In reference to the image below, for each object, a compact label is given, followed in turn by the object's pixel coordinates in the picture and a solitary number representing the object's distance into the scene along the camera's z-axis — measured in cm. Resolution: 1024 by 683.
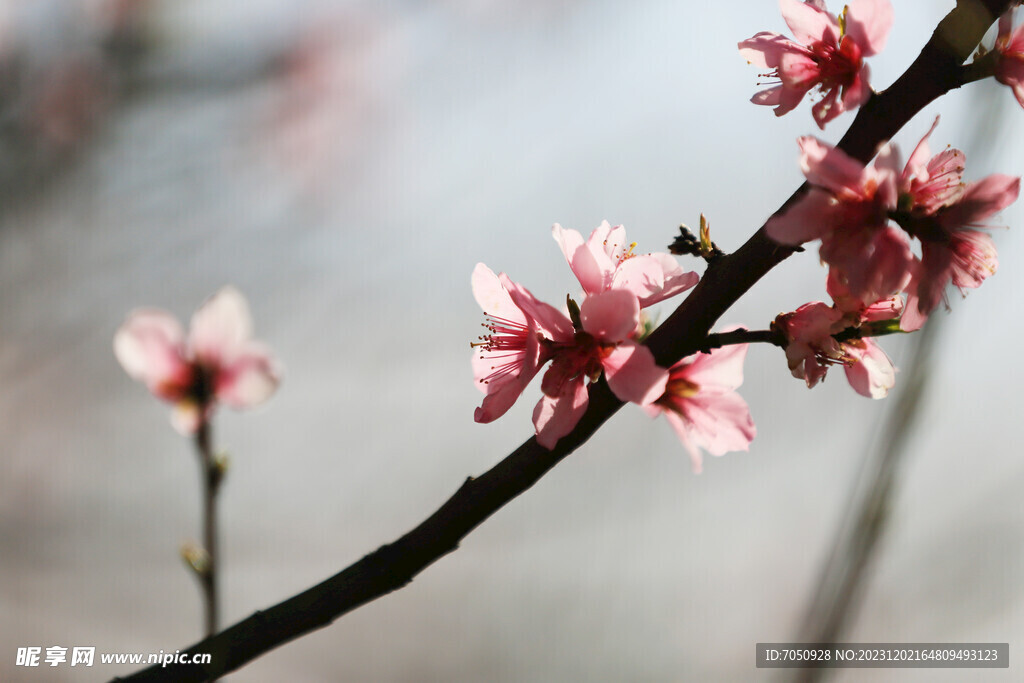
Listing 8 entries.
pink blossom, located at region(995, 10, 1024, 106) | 83
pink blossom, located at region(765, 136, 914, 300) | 81
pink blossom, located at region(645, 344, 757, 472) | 85
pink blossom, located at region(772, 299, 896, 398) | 83
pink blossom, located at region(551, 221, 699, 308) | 83
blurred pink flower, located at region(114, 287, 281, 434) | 93
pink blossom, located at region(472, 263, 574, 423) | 83
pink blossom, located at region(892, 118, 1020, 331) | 82
